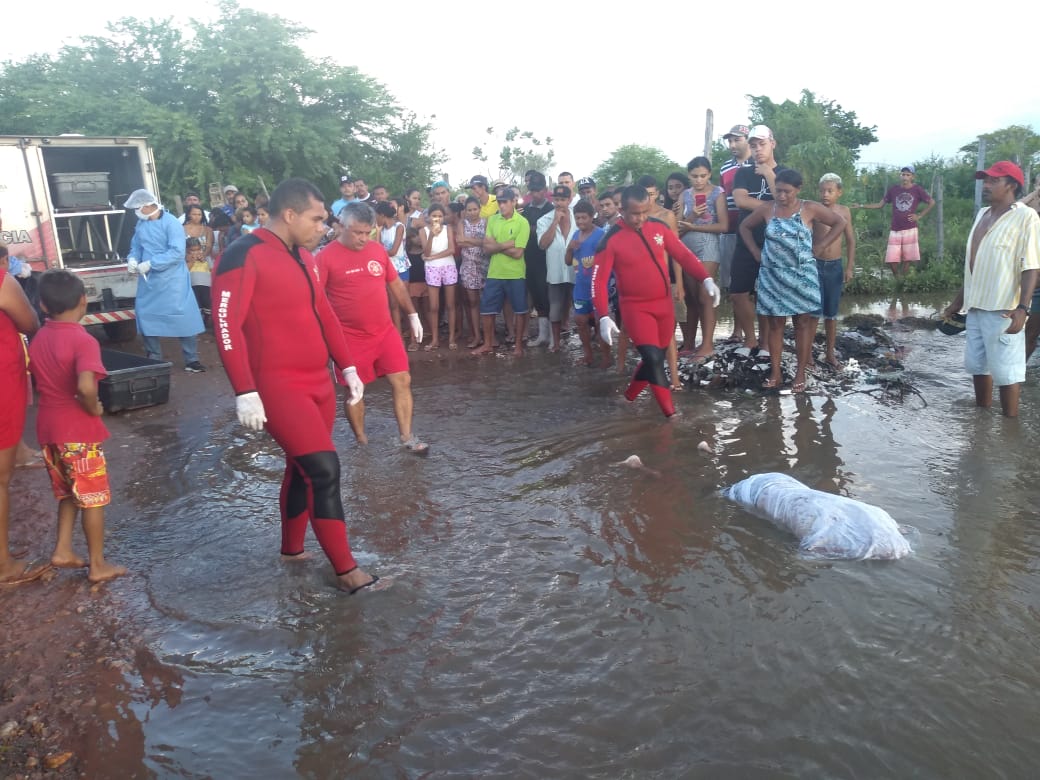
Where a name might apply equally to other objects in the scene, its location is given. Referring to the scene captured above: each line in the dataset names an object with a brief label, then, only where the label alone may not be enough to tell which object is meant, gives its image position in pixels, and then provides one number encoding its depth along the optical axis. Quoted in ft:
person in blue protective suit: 28.78
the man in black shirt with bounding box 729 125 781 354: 24.41
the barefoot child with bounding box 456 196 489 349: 32.14
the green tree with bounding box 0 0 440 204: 65.00
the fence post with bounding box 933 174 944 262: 43.47
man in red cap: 18.88
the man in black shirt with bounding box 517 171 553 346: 31.40
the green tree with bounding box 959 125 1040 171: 53.19
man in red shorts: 18.85
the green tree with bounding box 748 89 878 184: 52.24
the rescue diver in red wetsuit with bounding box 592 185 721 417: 20.58
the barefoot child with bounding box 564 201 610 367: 27.94
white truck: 33.37
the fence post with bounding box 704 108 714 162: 41.81
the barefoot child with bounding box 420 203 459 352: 31.99
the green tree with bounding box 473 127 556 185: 76.23
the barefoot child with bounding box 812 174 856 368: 24.75
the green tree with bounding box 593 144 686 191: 87.45
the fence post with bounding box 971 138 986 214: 39.78
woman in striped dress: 22.86
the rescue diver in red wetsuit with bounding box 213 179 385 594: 11.94
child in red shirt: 13.12
